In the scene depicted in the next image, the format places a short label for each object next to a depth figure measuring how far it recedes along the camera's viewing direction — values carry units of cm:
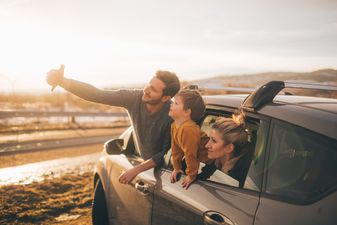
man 349
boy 275
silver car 188
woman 256
